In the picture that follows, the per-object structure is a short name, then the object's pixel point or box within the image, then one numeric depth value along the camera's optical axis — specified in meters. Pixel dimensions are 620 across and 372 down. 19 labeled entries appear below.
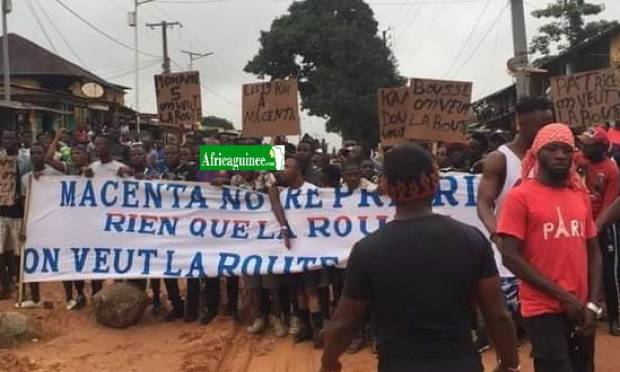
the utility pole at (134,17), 40.59
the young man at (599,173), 7.01
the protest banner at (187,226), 7.96
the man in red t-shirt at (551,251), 3.71
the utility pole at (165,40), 53.31
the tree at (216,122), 81.31
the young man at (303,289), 7.66
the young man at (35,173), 8.94
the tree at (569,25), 30.92
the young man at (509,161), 4.38
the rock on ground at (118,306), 8.20
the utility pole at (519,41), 15.51
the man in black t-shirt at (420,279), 2.72
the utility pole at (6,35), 26.28
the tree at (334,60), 42.91
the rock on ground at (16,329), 7.68
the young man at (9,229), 9.38
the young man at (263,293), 7.93
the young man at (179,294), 8.51
